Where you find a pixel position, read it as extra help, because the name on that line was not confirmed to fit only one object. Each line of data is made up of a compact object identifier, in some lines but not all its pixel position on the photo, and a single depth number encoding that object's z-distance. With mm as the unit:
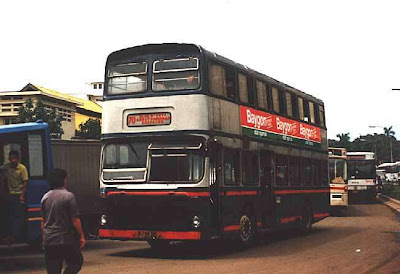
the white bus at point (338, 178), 29203
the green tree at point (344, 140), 143500
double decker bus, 13883
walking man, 7543
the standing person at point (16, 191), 12008
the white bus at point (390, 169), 84288
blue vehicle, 12414
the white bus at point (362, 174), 38812
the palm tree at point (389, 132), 170138
